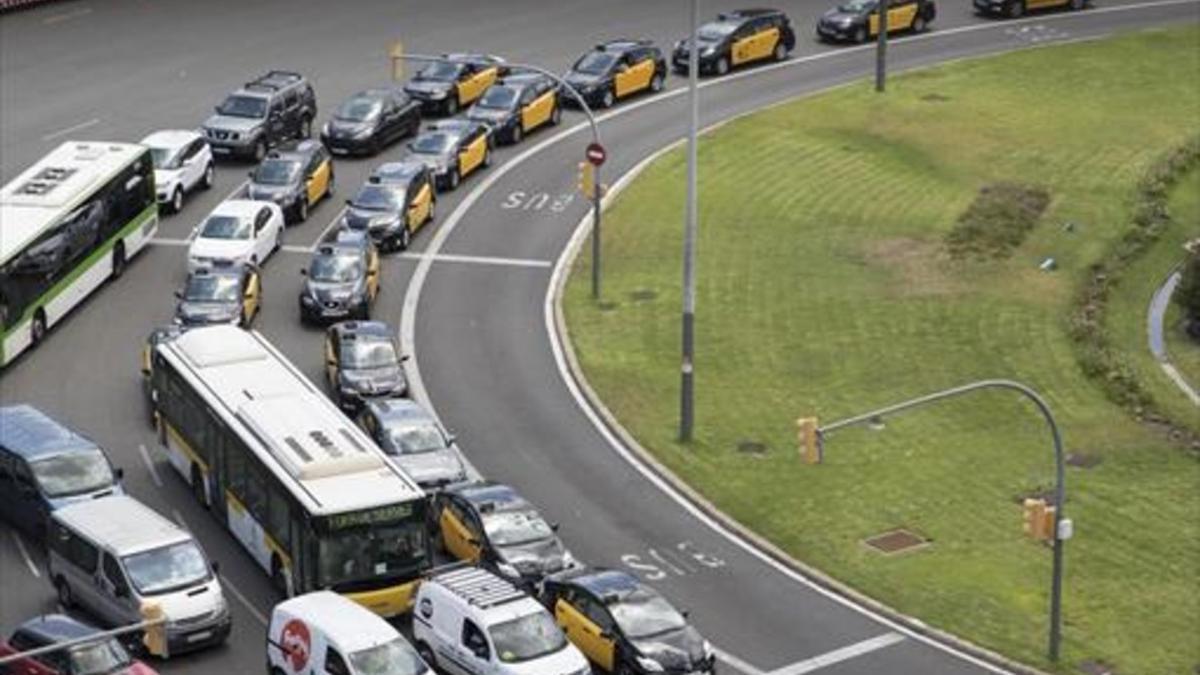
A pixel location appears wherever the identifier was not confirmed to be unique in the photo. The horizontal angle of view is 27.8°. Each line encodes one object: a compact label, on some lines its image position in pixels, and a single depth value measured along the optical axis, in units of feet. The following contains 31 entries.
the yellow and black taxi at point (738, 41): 311.06
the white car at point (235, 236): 233.84
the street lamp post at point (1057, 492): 150.41
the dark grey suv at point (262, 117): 271.08
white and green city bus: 215.72
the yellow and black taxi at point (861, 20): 325.42
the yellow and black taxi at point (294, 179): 250.98
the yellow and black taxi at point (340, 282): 224.53
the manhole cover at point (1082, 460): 203.51
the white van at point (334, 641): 149.59
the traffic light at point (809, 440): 165.27
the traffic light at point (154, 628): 126.21
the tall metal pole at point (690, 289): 197.36
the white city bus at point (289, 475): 163.73
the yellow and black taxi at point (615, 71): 295.69
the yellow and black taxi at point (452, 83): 291.38
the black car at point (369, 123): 274.16
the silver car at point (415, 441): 186.70
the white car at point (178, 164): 254.27
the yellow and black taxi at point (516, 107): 281.54
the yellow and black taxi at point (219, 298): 219.00
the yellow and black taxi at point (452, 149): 265.34
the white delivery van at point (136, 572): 161.48
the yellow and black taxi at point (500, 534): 172.55
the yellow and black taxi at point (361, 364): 204.33
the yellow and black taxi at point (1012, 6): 338.95
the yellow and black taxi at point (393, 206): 245.45
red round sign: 227.40
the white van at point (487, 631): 153.89
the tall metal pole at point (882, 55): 301.63
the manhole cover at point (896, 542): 185.98
